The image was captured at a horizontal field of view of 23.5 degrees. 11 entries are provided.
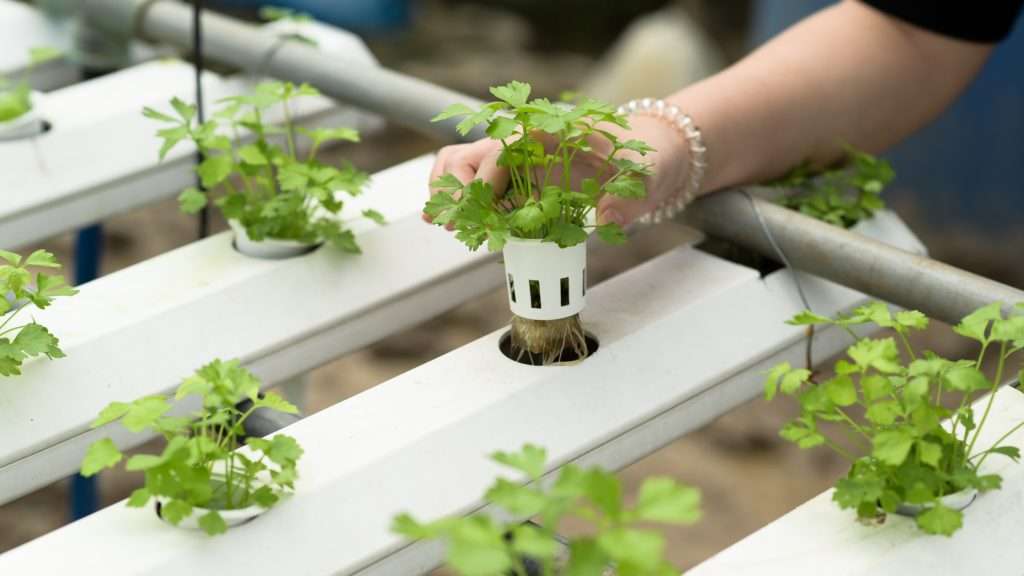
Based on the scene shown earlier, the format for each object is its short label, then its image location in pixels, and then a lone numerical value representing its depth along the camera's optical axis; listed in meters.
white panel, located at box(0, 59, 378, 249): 1.59
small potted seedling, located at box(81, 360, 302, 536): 1.24
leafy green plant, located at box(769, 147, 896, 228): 1.59
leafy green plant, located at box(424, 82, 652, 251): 1.33
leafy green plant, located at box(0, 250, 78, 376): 1.34
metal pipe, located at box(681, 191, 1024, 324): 1.41
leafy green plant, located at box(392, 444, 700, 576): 1.07
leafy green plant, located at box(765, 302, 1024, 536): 1.25
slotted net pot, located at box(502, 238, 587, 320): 1.36
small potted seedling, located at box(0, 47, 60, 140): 1.65
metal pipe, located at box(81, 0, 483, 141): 1.69
